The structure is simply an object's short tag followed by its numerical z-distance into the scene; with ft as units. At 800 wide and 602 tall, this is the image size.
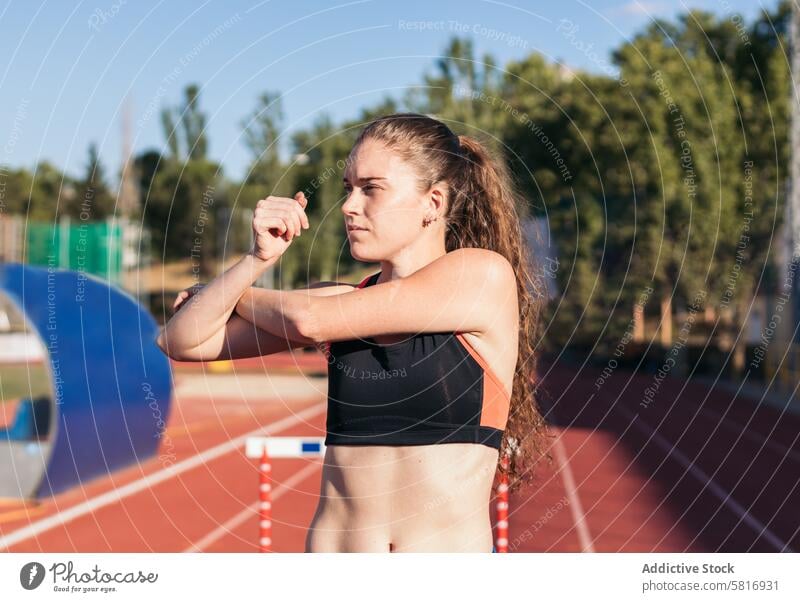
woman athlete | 10.21
